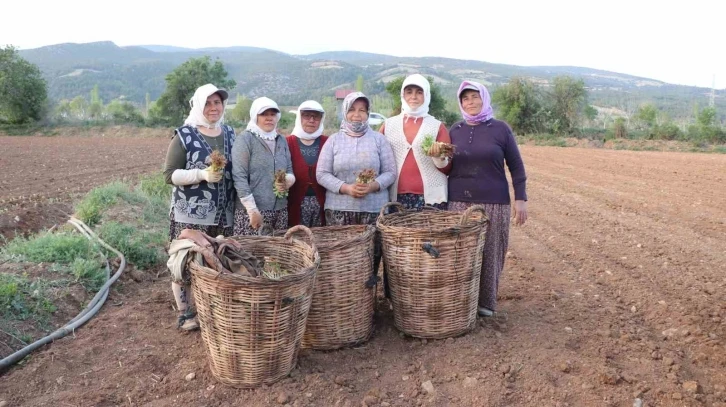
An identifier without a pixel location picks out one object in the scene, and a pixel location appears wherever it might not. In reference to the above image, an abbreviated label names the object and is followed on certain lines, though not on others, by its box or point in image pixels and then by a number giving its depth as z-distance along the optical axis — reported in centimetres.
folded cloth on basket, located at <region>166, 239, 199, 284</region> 302
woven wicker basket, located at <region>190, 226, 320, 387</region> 277
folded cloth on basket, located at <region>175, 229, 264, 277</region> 297
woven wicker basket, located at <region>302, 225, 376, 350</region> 325
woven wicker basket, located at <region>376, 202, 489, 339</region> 335
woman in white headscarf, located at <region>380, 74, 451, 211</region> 382
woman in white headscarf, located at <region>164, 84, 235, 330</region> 366
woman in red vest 394
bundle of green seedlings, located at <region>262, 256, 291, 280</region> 328
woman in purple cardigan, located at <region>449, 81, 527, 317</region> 376
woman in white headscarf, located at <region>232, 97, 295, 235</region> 372
